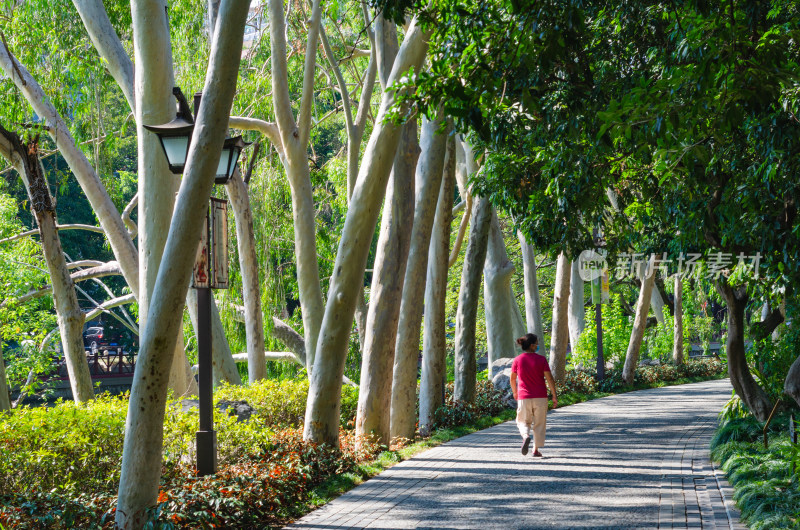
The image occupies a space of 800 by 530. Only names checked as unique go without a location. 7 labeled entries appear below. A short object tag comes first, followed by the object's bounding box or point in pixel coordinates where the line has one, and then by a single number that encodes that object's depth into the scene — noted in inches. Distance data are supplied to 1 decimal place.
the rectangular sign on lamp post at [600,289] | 2000.5
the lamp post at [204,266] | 599.5
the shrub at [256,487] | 520.1
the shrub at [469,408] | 1167.6
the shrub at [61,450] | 554.9
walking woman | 817.5
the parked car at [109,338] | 2832.2
